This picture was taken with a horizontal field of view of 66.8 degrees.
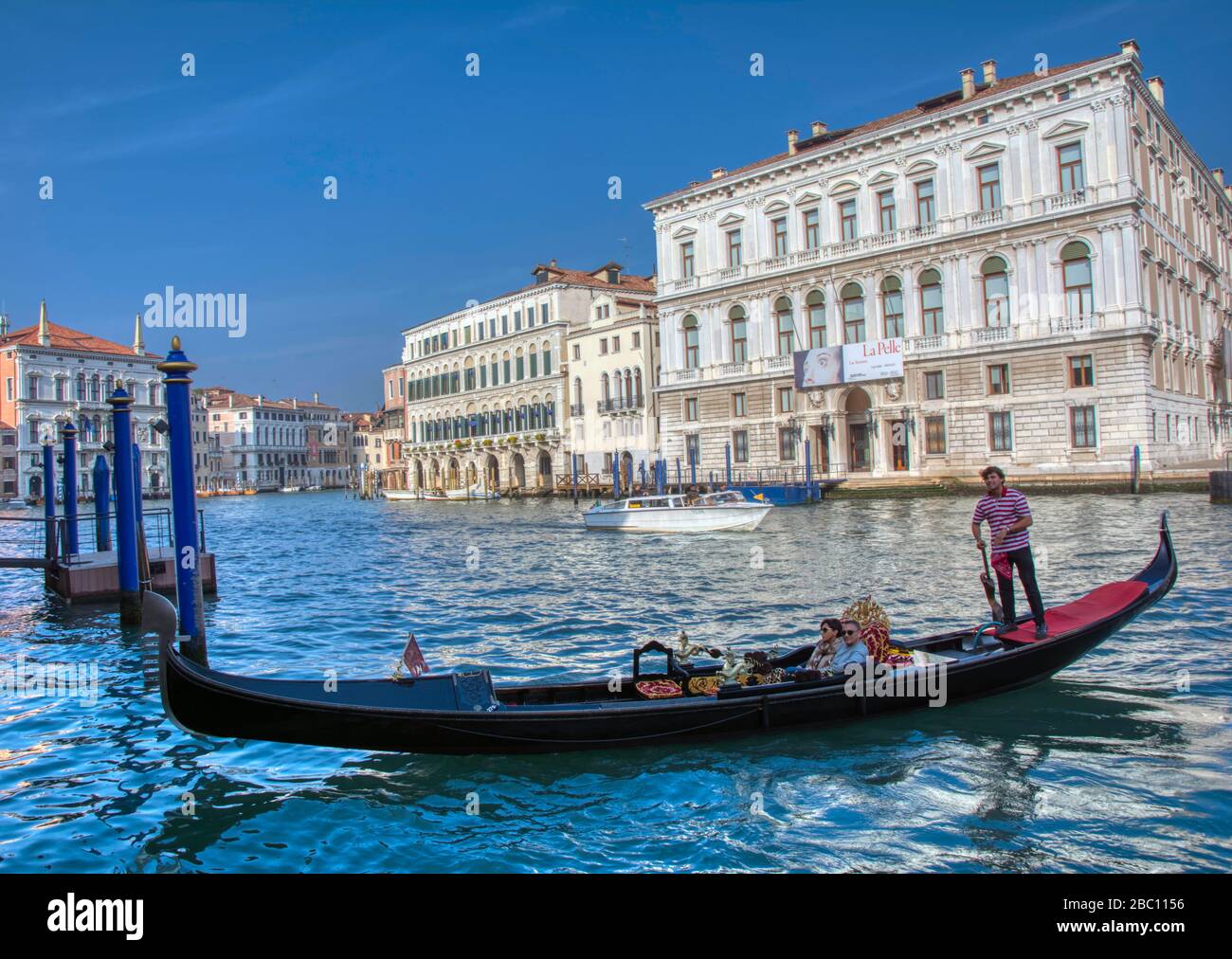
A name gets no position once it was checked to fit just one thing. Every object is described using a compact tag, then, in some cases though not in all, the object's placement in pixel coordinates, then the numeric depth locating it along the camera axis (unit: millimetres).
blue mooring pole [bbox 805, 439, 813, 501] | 29984
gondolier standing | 6973
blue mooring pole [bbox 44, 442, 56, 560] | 16766
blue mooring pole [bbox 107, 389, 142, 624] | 10805
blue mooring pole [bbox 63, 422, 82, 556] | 14672
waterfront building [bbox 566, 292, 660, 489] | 40594
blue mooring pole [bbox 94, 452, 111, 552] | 16219
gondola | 5367
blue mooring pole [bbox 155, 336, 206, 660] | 6875
